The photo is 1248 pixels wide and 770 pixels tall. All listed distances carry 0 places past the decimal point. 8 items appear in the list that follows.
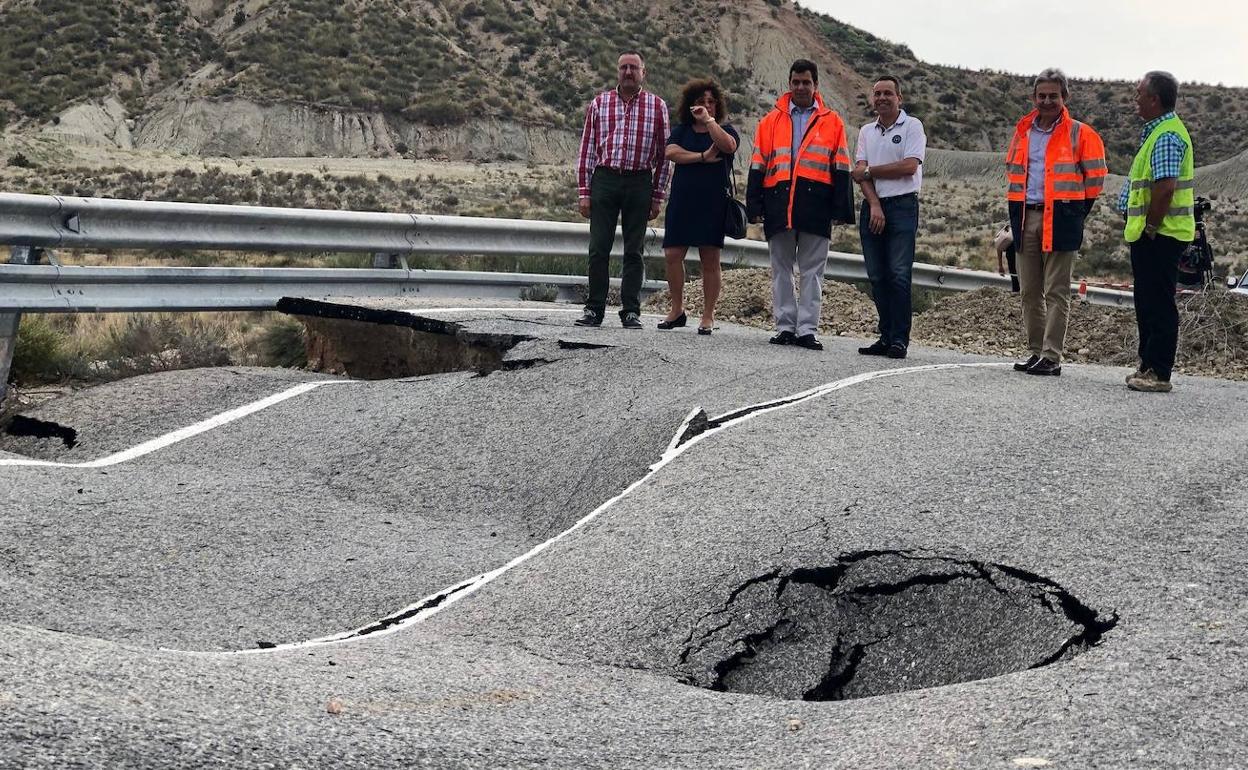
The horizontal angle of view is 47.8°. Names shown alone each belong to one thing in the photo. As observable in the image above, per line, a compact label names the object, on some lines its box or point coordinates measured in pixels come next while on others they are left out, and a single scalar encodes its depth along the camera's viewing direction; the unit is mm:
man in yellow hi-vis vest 8016
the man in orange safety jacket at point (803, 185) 9516
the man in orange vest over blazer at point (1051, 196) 8742
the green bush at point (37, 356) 8688
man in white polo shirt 9375
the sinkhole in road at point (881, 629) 4242
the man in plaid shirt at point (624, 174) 10016
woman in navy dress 9922
